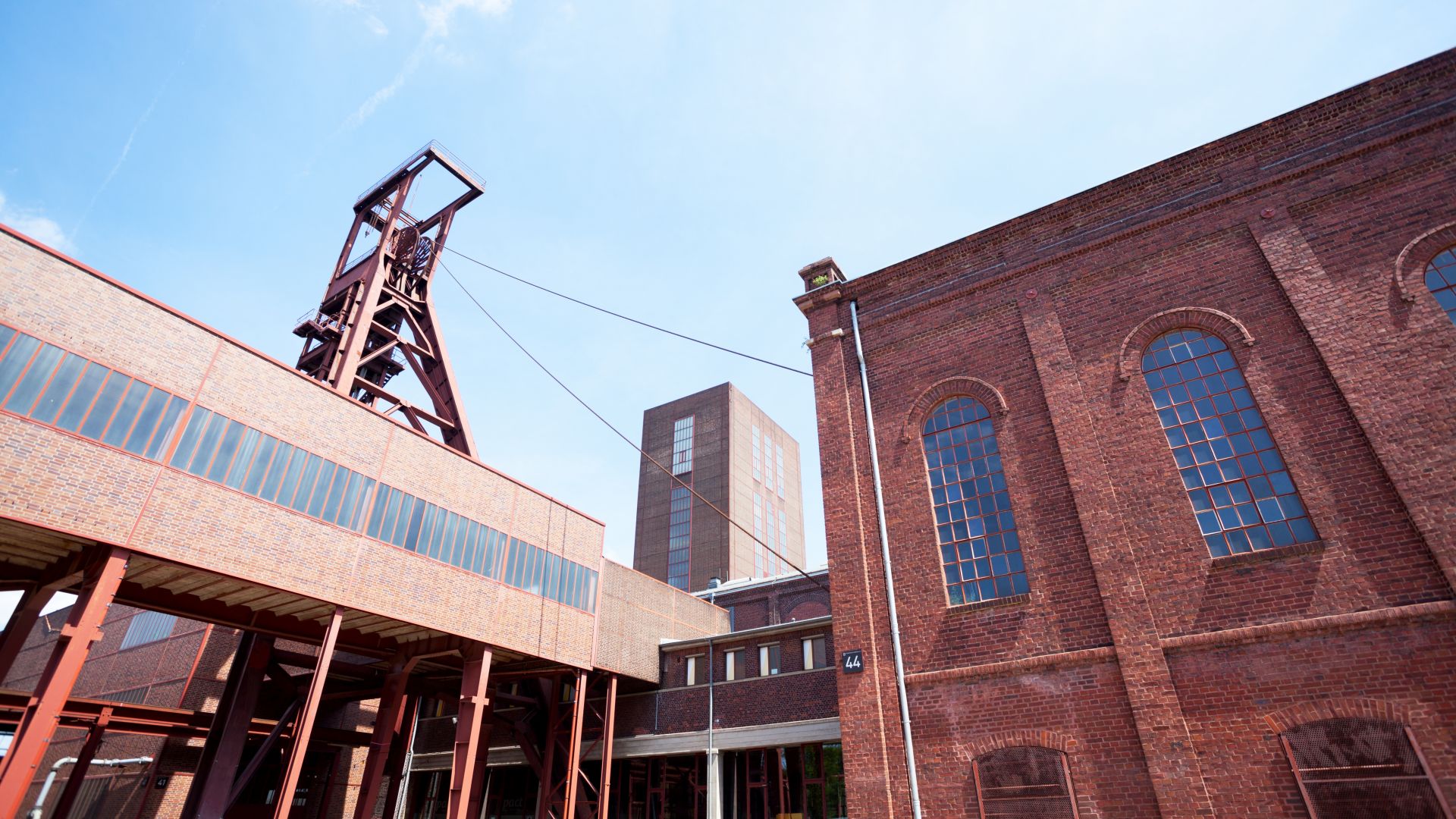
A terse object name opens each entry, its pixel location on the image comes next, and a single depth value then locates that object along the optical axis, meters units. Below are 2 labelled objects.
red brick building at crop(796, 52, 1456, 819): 8.20
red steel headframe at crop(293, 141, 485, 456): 18.67
